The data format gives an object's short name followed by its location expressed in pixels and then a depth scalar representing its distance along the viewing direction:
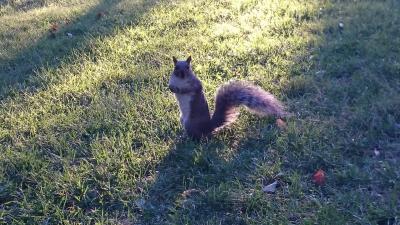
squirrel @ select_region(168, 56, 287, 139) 3.84
